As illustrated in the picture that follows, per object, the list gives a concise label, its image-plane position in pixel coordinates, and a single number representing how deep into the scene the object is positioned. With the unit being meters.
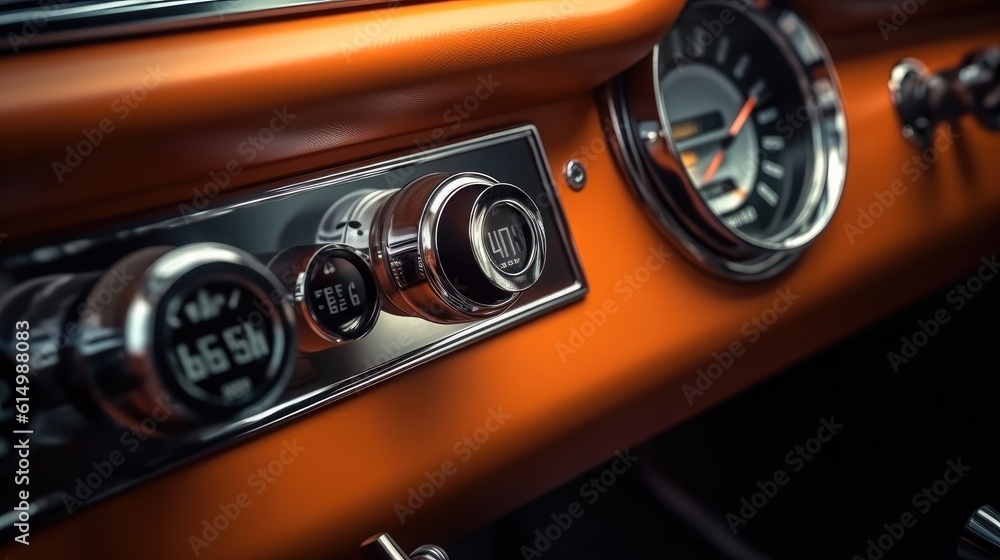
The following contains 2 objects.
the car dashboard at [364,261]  0.39
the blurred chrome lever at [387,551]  0.49
